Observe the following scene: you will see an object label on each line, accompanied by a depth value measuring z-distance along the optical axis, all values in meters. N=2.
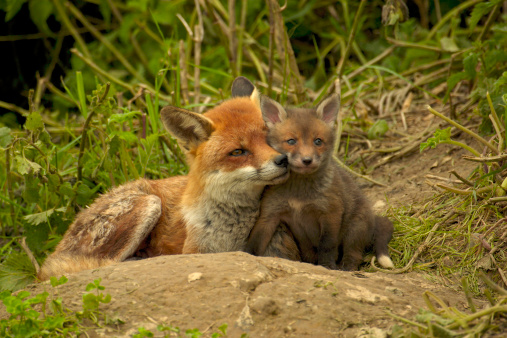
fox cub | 9.50
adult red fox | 9.41
